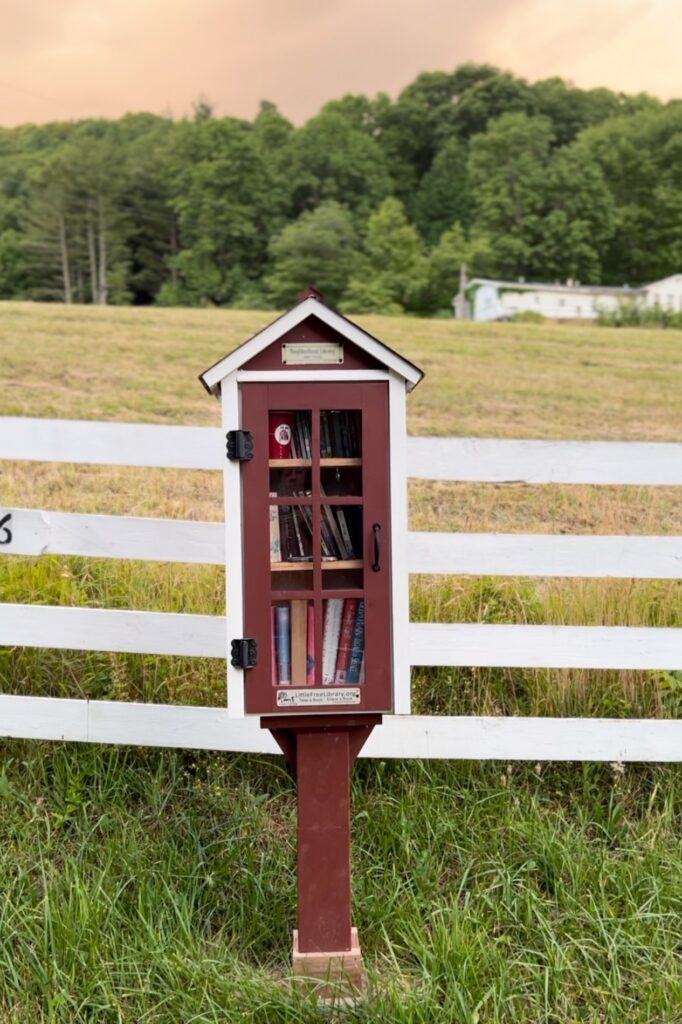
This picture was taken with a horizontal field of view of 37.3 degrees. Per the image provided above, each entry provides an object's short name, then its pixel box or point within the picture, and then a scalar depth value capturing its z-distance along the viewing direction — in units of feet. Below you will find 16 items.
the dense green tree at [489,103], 270.67
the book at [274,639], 8.80
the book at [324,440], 8.82
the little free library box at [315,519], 8.61
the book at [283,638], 8.81
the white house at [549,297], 193.21
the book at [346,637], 8.82
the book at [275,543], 8.85
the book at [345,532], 8.84
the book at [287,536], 8.86
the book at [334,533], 8.82
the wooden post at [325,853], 9.03
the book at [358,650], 8.81
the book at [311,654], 8.73
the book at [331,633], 8.79
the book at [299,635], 8.80
